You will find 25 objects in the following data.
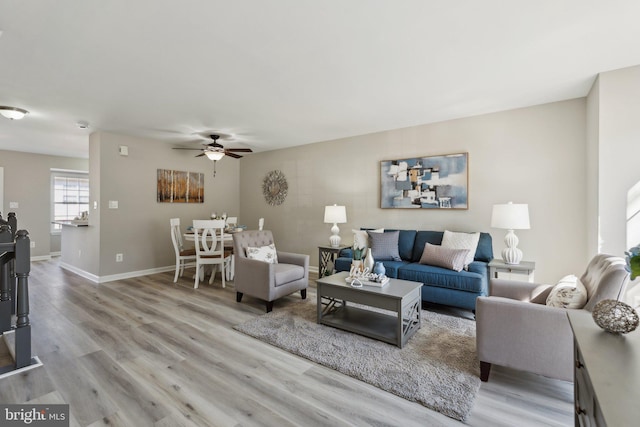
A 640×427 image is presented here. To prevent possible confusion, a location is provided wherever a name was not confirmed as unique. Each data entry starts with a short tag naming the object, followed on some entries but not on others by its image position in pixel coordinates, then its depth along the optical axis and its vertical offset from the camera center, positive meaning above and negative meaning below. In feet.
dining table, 15.65 -1.93
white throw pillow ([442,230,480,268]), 11.81 -1.23
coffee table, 8.61 -3.14
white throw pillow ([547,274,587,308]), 6.23 -1.80
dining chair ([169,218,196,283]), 15.94 -2.15
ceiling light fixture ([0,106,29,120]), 11.98 +3.96
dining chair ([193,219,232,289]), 14.69 -1.78
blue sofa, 10.64 -2.41
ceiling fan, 15.46 +3.09
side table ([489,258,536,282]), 10.62 -2.04
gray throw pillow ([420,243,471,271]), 11.30 -1.76
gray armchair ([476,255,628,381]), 5.77 -2.47
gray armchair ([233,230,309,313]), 11.23 -2.44
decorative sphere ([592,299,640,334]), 3.49 -1.24
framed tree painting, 18.47 +1.56
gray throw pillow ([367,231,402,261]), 13.47 -1.61
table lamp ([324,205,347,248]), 15.53 -0.30
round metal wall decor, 20.18 +1.62
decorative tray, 9.53 -2.25
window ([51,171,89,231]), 23.72 +1.30
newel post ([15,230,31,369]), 7.35 -2.37
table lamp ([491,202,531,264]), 10.82 -0.37
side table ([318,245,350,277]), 15.48 -2.48
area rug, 6.39 -3.82
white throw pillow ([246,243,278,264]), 12.32 -1.77
